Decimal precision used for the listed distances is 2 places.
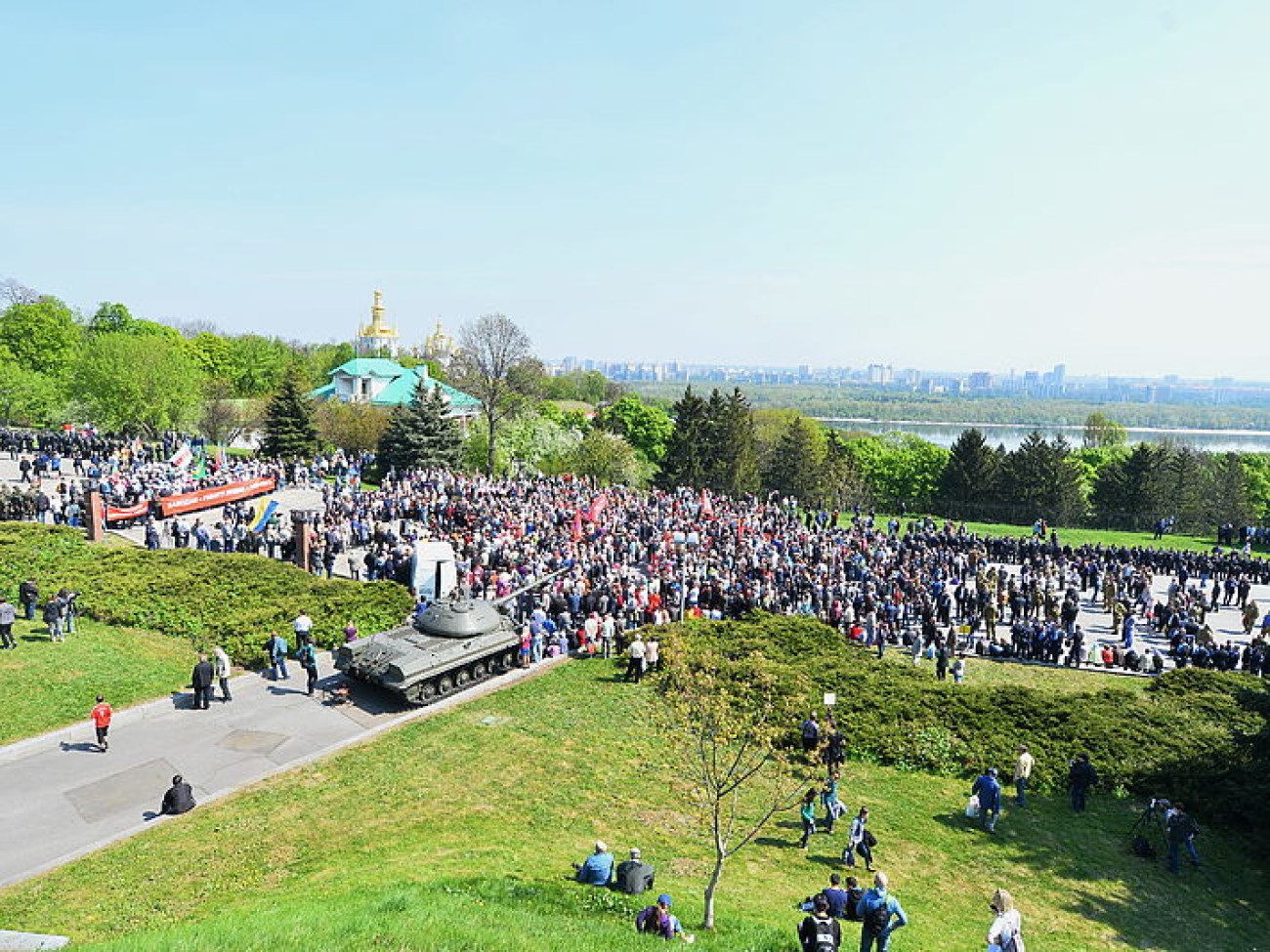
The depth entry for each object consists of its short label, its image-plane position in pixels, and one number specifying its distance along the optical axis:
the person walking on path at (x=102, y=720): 15.37
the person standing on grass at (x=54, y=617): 20.09
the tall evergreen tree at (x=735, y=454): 58.88
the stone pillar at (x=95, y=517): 29.86
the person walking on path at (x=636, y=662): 20.70
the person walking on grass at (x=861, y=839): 12.98
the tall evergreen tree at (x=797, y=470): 61.37
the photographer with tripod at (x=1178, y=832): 13.99
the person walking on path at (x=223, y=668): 18.01
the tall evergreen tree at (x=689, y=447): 59.59
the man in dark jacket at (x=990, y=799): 14.68
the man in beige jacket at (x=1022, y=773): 15.74
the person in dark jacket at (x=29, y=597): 21.41
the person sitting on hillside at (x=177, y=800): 13.54
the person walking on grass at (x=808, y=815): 13.55
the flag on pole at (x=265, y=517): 30.67
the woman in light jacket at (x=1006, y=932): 9.38
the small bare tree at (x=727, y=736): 11.18
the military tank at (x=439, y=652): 18.19
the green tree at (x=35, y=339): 68.94
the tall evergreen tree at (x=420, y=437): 49.22
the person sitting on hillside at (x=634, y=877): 11.06
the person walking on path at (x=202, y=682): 17.55
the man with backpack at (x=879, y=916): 9.97
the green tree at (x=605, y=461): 55.69
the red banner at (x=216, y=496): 34.00
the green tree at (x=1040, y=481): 59.47
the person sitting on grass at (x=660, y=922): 9.70
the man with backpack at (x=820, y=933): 9.26
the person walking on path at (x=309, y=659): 18.55
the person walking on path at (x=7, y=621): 19.11
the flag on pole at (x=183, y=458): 37.88
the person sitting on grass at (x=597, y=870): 11.25
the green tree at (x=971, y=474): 60.47
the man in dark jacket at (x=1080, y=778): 15.58
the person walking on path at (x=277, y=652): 19.30
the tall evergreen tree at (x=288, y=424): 51.75
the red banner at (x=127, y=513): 31.92
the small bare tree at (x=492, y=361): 55.19
